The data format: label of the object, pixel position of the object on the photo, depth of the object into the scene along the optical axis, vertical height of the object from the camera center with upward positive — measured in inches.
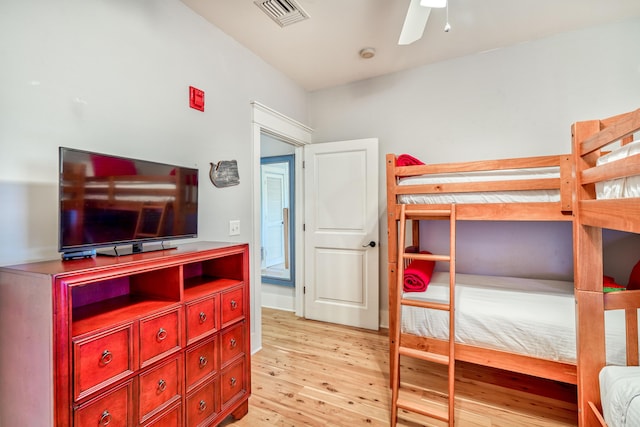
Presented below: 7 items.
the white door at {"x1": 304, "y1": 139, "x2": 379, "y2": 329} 124.5 -8.8
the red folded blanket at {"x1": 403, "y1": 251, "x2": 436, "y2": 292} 83.9 -19.4
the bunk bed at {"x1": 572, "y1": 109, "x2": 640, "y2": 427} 45.9 -12.0
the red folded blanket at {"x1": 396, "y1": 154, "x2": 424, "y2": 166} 91.7 +16.3
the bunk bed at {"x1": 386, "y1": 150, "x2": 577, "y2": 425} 67.6 -11.6
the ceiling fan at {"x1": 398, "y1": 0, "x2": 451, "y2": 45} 57.0 +43.3
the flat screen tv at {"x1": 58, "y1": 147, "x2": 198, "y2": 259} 48.8 +2.0
